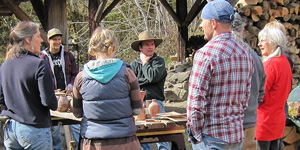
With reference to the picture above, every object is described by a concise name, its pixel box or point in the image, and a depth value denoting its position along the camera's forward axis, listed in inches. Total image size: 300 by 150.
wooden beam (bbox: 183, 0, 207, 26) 438.6
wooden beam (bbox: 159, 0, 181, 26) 429.1
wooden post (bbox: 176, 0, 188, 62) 455.8
